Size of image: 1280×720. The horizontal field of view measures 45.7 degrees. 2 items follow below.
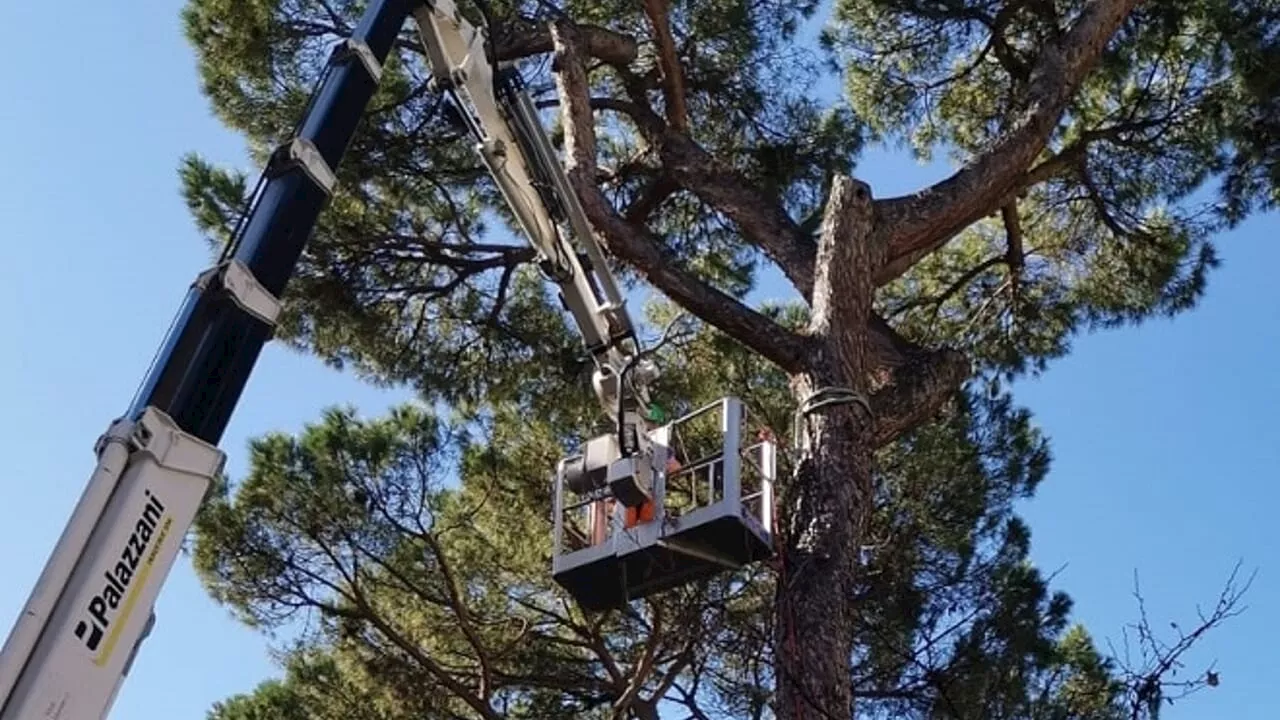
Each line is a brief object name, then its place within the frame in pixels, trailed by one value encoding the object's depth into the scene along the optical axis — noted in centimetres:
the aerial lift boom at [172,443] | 327
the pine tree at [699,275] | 747
